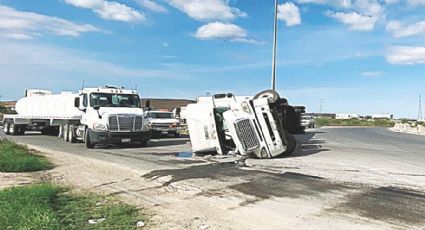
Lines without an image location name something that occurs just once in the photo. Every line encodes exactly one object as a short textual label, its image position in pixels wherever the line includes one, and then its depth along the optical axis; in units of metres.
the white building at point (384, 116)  176.88
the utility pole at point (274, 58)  26.96
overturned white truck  15.88
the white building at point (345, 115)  176.88
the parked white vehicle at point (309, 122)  54.74
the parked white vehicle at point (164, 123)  29.14
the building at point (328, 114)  160.12
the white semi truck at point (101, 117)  19.89
